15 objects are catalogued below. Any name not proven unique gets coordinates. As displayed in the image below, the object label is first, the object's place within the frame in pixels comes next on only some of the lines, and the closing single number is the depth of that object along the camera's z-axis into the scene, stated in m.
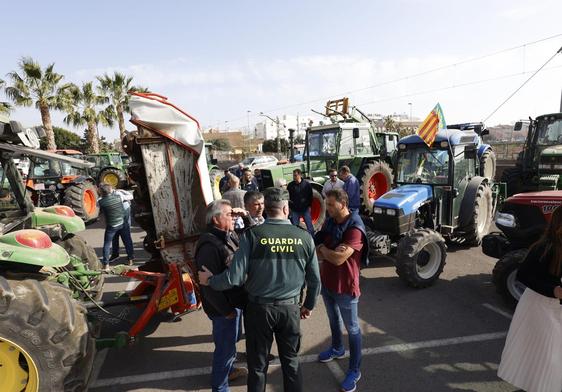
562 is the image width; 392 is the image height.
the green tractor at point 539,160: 8.08
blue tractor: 5.07
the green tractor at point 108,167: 13.69
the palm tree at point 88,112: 21.53
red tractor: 4.25
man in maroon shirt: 2.98
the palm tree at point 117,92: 24.11
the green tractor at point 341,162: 8.84
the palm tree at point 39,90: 19.36
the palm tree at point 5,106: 18.61
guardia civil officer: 2.40
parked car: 26.15
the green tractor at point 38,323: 2.53
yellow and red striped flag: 5.68
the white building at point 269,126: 97.94
